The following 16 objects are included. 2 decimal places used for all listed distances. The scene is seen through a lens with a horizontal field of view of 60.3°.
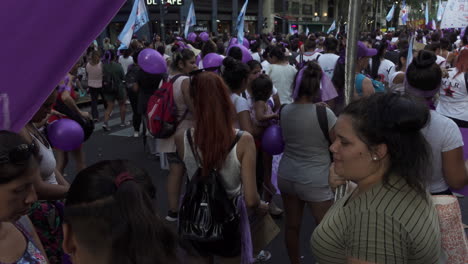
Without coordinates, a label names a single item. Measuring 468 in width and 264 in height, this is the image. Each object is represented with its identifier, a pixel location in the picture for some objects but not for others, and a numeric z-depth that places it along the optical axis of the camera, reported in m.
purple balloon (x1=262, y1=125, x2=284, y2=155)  3.54
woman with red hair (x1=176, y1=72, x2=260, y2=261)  2.41
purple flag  0.99
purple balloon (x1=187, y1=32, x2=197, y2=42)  14.76
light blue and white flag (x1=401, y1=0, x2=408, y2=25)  19.27
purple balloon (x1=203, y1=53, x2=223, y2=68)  5.04
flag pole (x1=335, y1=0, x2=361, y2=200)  2.01
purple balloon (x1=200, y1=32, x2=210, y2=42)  14.21
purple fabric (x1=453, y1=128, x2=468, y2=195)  2.95
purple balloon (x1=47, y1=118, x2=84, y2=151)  3.78
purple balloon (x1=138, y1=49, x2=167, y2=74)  5.42
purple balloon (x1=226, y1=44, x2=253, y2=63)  5.66
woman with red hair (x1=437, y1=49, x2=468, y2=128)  4.34
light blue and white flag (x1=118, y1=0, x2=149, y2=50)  8.47
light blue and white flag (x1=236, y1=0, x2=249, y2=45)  10.04
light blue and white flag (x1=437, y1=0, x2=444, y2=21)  19.36
